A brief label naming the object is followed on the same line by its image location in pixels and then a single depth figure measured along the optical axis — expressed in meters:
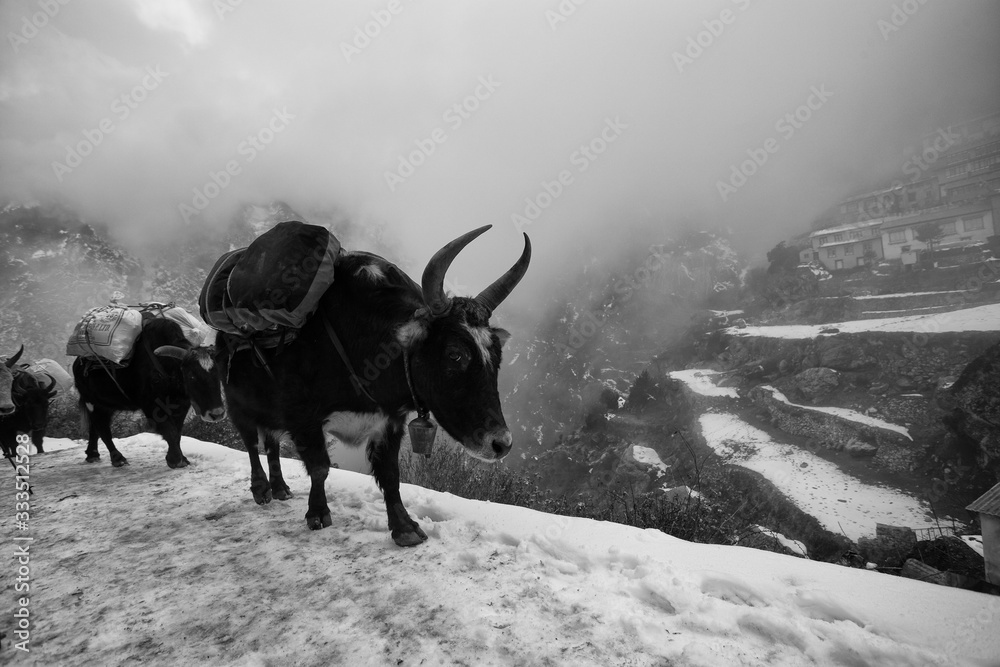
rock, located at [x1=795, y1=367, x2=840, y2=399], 43.62
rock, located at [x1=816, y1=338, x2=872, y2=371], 44.66
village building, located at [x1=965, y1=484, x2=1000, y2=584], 9.19
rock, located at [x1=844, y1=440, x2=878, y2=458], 33.88
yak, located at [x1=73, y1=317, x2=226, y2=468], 5.98
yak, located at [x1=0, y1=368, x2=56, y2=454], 7.79
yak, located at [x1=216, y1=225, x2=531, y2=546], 2.68
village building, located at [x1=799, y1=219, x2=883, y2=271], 64.31
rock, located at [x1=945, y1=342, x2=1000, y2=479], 30.77
